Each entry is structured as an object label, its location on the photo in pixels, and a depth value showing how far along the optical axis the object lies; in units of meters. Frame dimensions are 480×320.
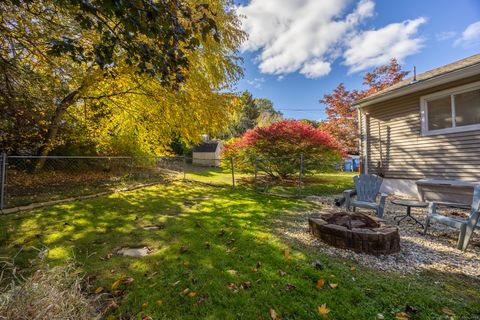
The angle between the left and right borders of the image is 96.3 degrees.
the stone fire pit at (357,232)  2.84
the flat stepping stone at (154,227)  3.80
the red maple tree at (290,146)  8.77
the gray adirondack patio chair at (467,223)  2.95
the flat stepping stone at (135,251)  2.79
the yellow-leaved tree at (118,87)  2.39
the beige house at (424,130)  5.49
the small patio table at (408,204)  3.91
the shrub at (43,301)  1.03
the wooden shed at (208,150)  26.70
